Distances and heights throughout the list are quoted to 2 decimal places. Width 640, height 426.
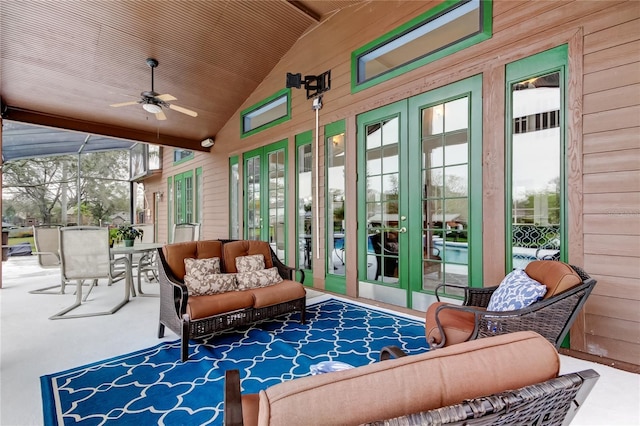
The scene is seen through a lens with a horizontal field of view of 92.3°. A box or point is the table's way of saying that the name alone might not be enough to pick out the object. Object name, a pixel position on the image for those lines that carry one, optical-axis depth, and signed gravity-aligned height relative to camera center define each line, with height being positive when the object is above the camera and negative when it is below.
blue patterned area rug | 1.83 -1.20
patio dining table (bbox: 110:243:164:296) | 4.06 -0.51
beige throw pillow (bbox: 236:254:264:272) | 3.38 -0.58
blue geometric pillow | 2.03 -0.58
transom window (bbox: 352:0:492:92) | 3.28 +2.06
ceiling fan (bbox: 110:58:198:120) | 4.34 +1.61
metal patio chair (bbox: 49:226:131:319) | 3.70 -0.52
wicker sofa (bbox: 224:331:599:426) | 0.61 -0.40
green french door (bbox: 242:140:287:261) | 5.85 +0.33
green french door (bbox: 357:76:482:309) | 3.28 +0.18
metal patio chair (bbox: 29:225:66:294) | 4.83 -0.56
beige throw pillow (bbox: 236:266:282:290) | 3.20 -0.72
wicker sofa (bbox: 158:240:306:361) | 2.60 -0.81
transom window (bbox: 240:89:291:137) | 5.80 +2.04
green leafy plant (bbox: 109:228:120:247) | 4.76 -0.39
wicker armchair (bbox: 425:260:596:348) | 1.88 -0.68
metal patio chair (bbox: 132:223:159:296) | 5.72 -0.53
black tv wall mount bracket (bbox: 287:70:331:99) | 4.87 +2.09
